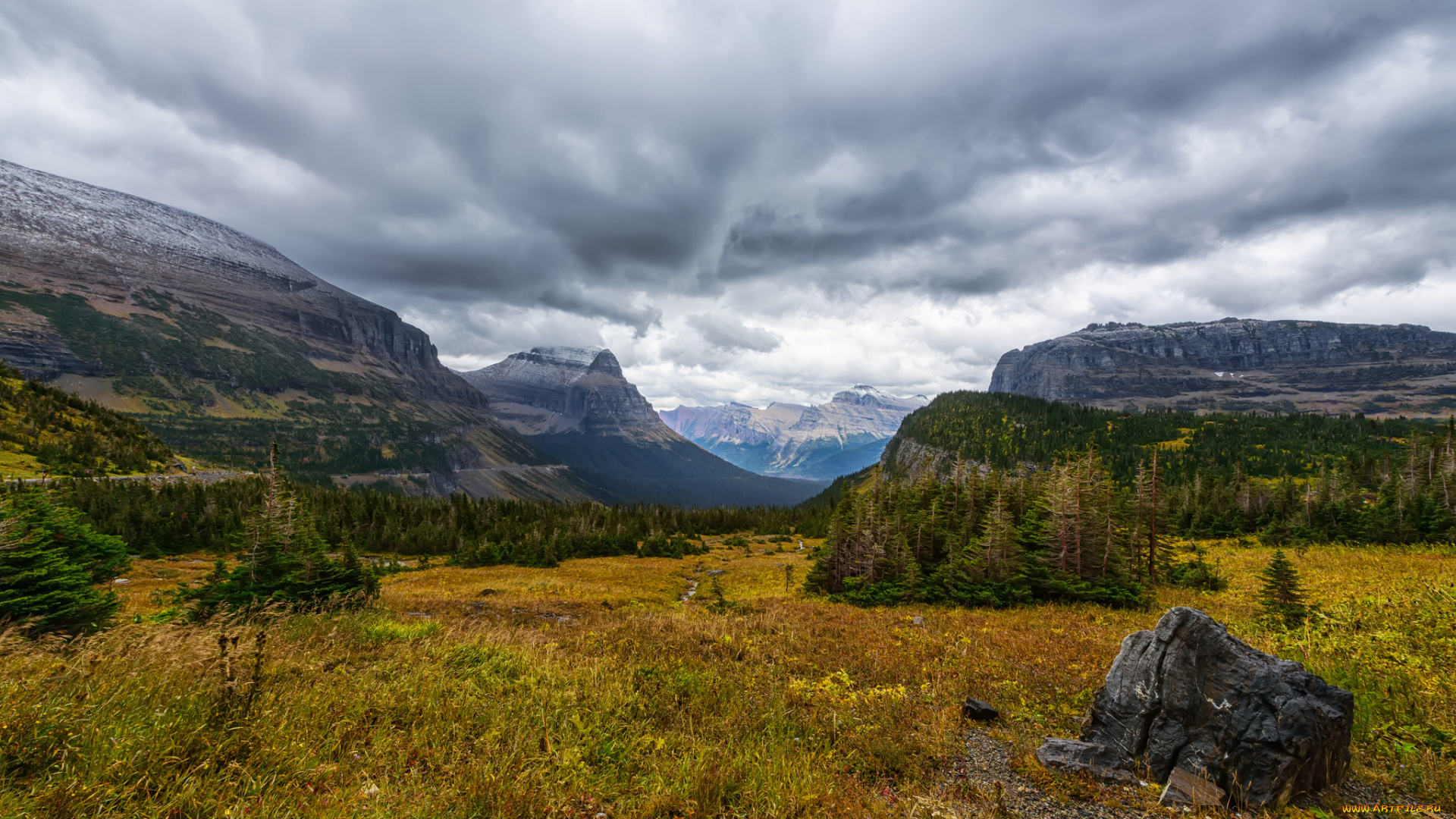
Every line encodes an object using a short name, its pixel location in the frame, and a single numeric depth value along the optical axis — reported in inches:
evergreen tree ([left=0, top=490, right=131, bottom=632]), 426.6
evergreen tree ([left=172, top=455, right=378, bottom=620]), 589.9
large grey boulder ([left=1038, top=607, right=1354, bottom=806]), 269.1
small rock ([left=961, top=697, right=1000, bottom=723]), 395.9
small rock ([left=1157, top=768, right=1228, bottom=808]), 269.6
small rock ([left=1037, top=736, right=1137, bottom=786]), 302.4
